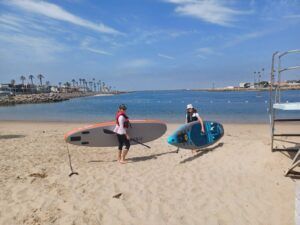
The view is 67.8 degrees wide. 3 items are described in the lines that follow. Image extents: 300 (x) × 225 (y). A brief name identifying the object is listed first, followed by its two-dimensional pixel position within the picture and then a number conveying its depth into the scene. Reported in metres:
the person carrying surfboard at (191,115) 7.08
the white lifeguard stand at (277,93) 5.26
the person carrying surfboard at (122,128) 6.02
